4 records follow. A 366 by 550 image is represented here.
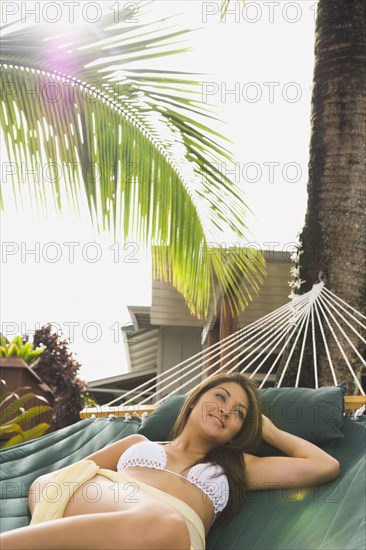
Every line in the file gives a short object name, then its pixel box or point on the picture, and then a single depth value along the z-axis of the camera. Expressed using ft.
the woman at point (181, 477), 4.93
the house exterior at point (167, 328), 21.68
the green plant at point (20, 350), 20.27
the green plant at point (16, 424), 15.20
